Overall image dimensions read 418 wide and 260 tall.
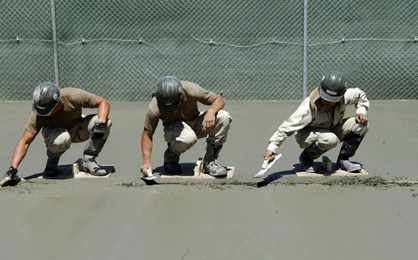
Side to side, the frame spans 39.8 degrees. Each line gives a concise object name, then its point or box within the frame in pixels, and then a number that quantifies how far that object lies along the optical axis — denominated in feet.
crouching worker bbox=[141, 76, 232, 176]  18.76
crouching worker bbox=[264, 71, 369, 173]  18.10
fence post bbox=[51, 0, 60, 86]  32.73
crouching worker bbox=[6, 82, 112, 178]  18.66
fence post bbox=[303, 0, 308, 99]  31.68
